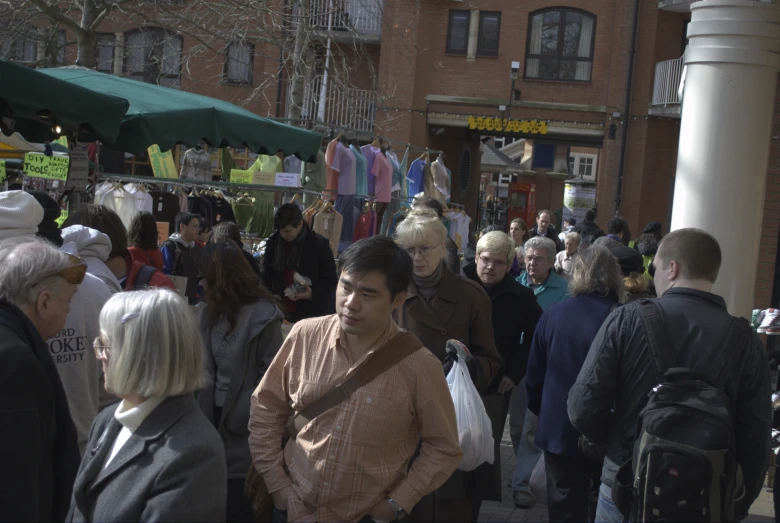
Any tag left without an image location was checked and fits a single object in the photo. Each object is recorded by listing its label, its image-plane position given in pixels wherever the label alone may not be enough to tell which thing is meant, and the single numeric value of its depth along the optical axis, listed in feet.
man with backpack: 11.24
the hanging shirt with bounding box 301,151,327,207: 40.45
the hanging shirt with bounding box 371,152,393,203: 45.85
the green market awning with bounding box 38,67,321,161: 23.61
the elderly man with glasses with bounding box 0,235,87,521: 9.30
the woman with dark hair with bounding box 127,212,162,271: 24.40
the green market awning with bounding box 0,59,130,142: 18.95
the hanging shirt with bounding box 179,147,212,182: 50.85
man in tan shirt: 10.57
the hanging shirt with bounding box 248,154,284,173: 41.55
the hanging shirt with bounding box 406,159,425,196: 53.52
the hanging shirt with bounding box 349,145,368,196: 43.24
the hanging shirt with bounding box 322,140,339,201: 41.14
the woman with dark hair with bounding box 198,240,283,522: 14.71
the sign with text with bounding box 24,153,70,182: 29.68
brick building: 93.30
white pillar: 25.72
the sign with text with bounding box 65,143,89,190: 25.59
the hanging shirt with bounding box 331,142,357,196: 42.19
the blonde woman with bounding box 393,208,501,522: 15.81
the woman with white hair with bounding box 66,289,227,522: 8.33
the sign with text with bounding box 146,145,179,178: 44.22
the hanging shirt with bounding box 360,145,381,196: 45.73
